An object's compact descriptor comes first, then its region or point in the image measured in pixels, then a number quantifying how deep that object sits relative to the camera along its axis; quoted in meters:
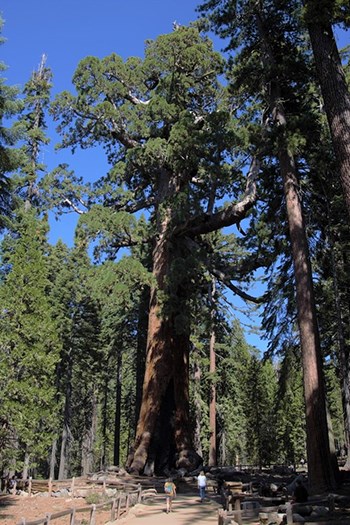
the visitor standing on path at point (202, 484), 13.77
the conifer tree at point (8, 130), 15.24
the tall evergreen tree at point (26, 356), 17.08
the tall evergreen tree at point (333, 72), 8.00
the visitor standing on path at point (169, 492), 12.16
